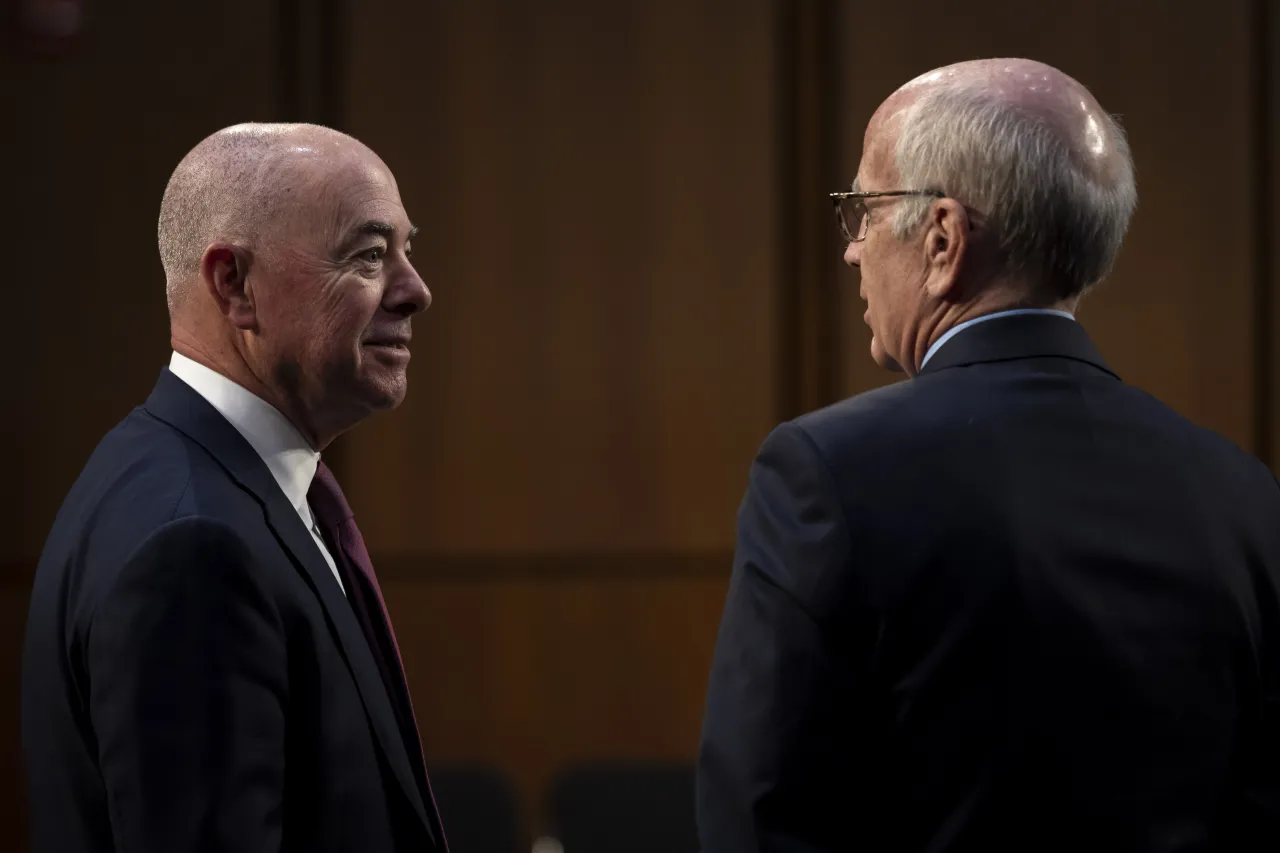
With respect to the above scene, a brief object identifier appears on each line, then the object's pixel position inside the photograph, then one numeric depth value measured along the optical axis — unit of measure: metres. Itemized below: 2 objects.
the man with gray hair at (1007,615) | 6.01
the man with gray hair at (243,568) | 6.07
